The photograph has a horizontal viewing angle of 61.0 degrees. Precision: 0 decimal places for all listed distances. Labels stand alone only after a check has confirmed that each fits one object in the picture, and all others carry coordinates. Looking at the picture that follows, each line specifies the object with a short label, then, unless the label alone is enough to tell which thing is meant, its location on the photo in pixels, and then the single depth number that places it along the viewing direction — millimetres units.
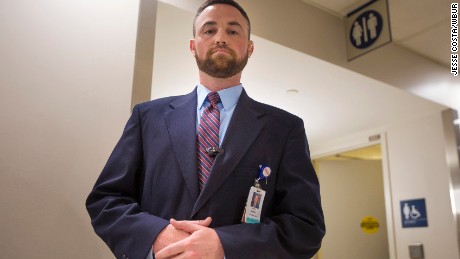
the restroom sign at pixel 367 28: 2750
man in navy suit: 966
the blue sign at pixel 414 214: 4109
